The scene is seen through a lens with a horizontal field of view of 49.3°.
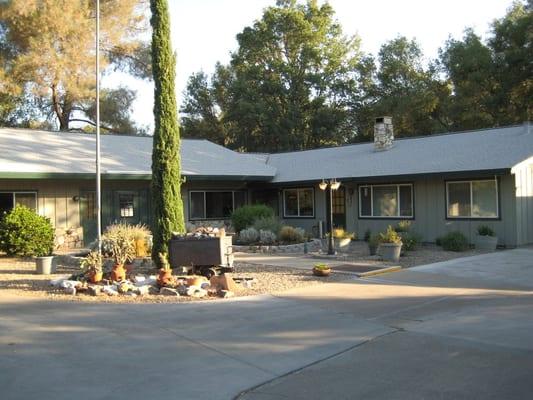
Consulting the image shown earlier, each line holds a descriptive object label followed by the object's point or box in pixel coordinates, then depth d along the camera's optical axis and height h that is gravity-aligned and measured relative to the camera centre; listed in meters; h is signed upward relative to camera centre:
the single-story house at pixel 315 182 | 18.50 +1.43
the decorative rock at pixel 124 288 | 11.15 -1.23
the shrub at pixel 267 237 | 19.30 -0.53
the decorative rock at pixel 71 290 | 11.17 -1.27
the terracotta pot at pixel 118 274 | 11.84 -1.02
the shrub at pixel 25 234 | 16.75 -0.24
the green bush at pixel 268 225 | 19.84 -0.13
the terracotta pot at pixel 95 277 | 11.80 -1.07
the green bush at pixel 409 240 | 17.23 -0.66
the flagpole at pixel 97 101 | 15.34 +3.29
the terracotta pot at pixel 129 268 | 13.18 -1.03
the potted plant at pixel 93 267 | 11.84 -0.92
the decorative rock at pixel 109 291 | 11.07 -1.28
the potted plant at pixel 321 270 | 12.99 -1.12
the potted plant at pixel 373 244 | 16.52 -0.70
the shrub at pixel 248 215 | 21.39 +0.24
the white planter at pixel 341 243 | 18.84 -0.75
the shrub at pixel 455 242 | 17.44 -0.72
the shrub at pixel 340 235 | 18.89 -0.49
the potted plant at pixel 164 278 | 11.48 -1.09
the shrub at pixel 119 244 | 13.88 -0.51
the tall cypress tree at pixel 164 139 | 13.70 +2.00
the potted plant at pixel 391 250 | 15.38 -0.82
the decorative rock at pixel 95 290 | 11.05 -1.26
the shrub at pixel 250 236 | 19.64 -0.49
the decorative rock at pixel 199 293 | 10.93 -1.33
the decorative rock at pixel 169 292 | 11.03 -1.31
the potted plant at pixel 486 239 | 17.58 -0.66
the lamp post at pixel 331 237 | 16.81 -0.50
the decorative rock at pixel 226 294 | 10.84 -1.35
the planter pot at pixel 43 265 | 13.88 -0.95
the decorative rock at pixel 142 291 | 11.09 -1.29
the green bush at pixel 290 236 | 19.45 -0.50
